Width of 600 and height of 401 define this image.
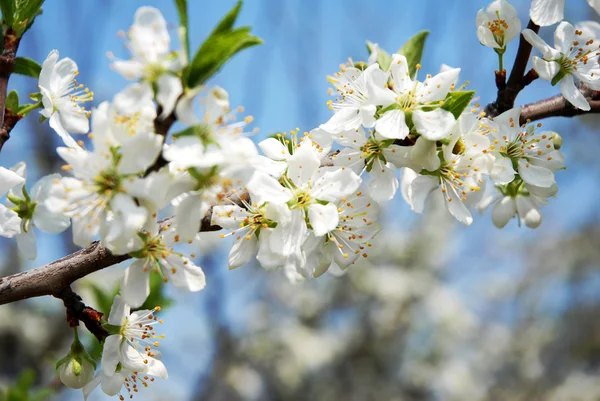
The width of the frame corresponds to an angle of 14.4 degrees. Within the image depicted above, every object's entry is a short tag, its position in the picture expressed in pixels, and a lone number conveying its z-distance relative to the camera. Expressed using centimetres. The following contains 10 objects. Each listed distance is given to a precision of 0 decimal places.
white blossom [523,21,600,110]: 50
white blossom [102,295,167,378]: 49
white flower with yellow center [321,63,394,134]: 49
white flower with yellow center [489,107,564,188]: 50
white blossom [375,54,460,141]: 48
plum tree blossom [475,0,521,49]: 51
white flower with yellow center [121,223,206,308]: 47
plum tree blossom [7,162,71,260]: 49
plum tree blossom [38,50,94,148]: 50
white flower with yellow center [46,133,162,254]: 46
